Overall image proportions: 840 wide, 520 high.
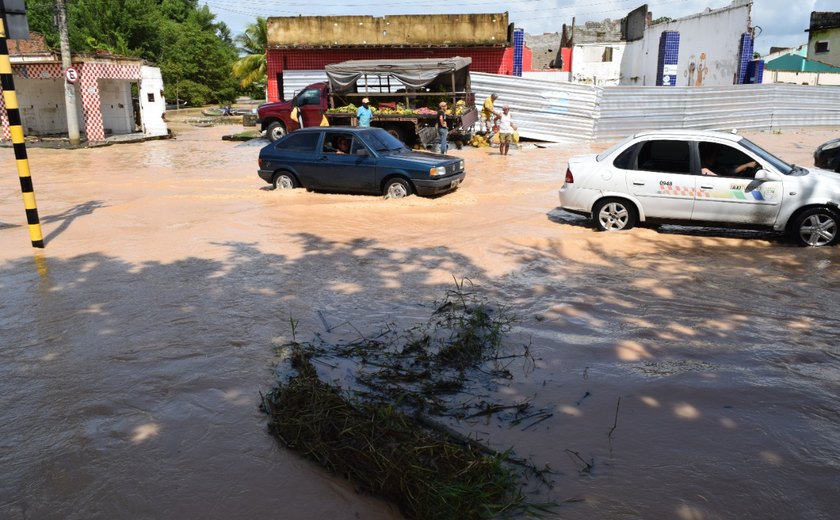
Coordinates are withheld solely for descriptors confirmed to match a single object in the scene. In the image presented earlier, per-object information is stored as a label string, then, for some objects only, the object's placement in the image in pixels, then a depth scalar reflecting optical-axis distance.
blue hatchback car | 12.59
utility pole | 24.17
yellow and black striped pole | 8.30
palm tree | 41.56
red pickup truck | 20.89
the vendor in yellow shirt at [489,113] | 22.17
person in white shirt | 20.30
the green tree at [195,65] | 48.50
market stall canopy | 21.28
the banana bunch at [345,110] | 21.08
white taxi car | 8.75
